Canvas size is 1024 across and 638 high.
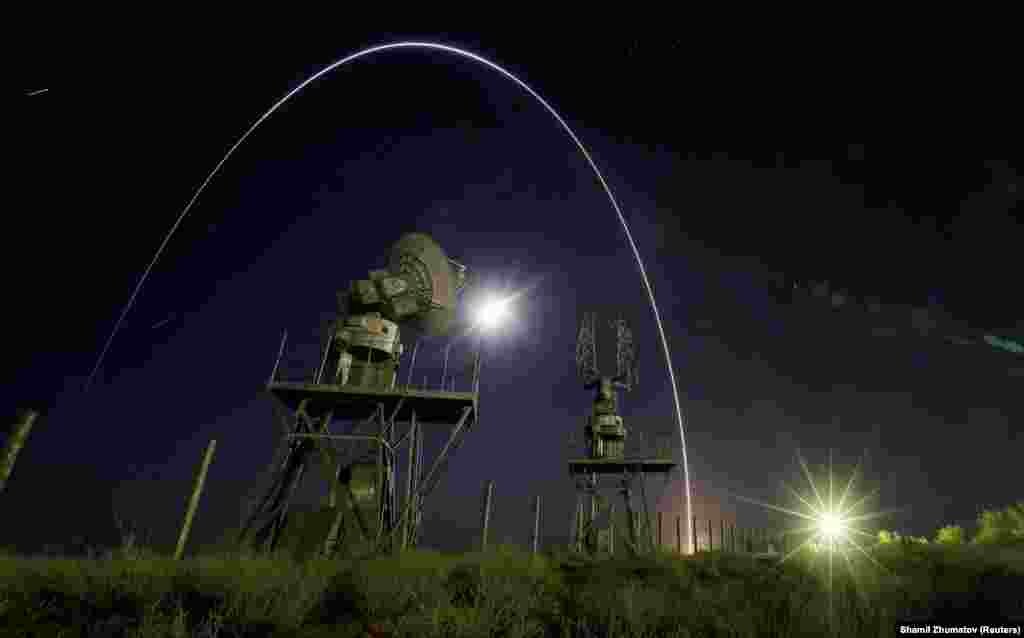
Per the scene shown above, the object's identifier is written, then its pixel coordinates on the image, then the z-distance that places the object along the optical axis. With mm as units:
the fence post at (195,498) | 9732
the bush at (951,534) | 35988
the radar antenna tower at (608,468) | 23078
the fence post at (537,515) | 12931
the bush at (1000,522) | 29706
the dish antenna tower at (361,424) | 12227
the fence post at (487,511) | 11734
